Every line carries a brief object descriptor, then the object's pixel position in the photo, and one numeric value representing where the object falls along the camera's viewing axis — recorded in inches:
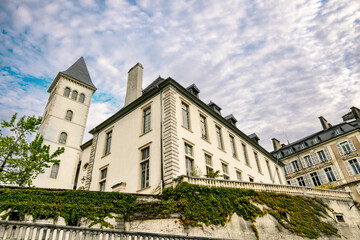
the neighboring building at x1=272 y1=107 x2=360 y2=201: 1127.6
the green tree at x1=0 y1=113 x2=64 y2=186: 627.8
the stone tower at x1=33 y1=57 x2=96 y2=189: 1075.9
